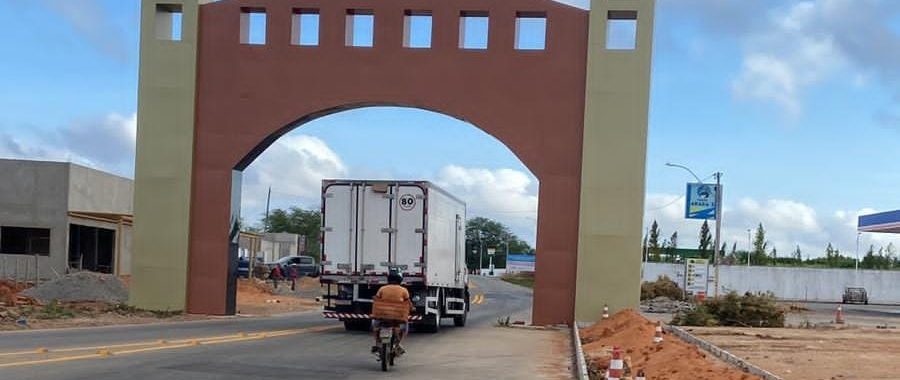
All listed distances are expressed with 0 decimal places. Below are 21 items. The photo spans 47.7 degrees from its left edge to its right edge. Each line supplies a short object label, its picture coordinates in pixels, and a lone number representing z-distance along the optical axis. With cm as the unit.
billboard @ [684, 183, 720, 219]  4862
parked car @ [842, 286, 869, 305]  7031
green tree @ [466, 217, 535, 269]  15938
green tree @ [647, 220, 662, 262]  10646
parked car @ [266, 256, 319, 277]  7175
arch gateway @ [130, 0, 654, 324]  2909
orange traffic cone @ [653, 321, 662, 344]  2217
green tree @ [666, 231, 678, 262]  11059
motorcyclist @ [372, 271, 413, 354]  1617
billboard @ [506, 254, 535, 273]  12938
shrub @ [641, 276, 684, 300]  5309
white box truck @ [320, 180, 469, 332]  2377
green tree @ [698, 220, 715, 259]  10194
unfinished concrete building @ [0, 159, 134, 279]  4403
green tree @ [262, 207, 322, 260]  13338
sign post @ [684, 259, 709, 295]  4478
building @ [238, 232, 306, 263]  8298
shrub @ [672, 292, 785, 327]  3253
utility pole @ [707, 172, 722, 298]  4778
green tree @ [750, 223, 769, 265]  10546
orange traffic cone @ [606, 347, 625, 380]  1188
